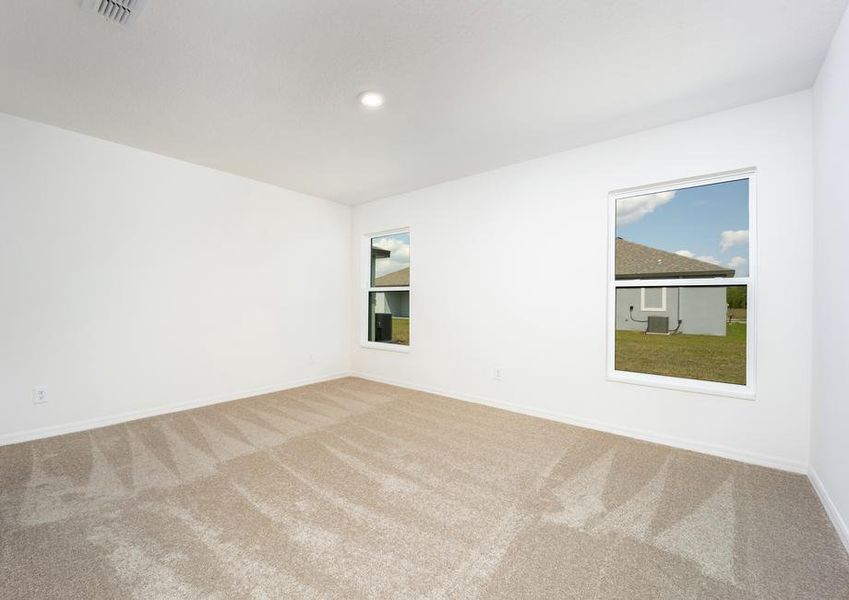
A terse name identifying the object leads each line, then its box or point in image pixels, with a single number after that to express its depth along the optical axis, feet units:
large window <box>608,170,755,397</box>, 8.73
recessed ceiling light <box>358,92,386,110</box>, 8.07
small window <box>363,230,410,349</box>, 15.99
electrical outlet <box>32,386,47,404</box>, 9.37
